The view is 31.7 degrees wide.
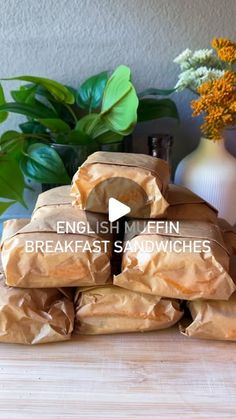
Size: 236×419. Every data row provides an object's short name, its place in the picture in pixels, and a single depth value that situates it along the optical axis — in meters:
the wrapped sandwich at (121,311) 0.74
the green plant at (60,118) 0.93
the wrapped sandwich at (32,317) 0.72
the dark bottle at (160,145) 1.01
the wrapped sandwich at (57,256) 0.71
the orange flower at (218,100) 0.90
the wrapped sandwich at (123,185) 0.71
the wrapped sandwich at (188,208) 0.79
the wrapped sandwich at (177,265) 0.69
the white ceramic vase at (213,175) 0.99
